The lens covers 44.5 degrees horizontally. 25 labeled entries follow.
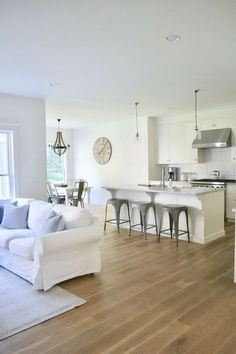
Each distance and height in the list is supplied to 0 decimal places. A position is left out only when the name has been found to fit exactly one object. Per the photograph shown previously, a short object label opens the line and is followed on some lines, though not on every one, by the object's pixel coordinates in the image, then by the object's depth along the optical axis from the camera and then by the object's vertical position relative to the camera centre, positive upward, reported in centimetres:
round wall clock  931 +48
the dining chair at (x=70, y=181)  1046 -57
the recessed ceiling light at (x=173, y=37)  293 +130
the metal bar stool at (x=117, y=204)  580 -80
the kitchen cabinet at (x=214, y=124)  684 +96
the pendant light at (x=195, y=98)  520 +129
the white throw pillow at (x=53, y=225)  363 -75
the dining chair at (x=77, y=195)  750 -81
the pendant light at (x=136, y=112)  627 +132
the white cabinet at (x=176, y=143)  751 +55
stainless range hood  669 +57
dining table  761 -67
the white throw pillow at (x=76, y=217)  364 -67
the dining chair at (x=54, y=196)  781 -83
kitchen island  495 -74
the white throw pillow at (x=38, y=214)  396 -69
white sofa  318 -100
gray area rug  255 -138
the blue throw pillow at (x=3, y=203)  462 -61
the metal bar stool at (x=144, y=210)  533 -85
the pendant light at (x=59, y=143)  716 +57
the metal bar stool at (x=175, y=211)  481 -80
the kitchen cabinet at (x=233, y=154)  685 +19
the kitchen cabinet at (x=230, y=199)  641 -81
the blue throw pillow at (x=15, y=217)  434 -77
